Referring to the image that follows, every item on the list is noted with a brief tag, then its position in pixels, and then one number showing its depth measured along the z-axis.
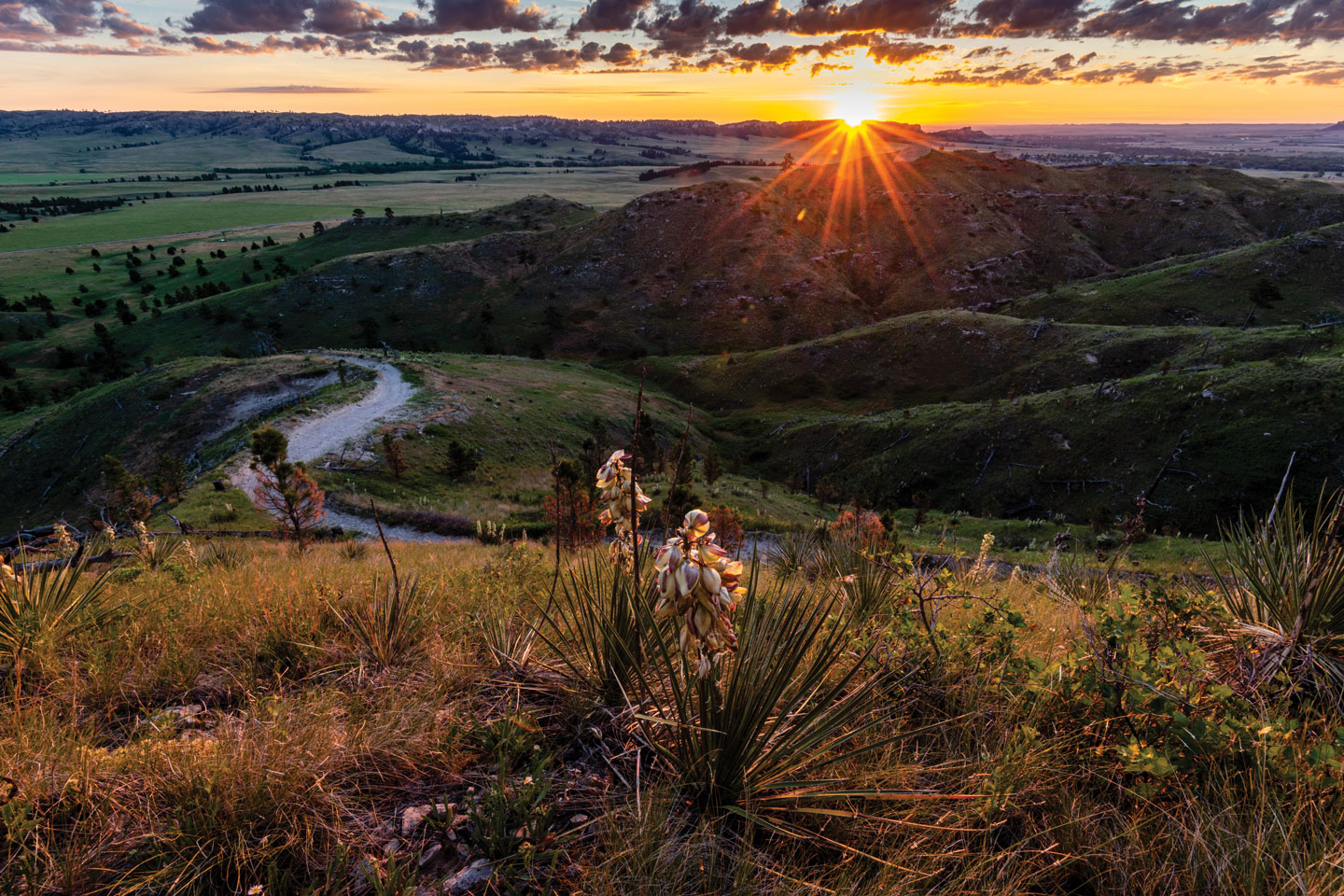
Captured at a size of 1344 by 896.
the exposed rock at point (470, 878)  2.65
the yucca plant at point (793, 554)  8.40
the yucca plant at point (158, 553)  7.79
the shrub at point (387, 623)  4.54
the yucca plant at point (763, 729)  2.81
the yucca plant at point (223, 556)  8.52
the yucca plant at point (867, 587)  5.21
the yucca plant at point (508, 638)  4.24
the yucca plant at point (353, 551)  11.86
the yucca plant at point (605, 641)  3.54
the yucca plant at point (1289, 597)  3.54
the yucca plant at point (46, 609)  4.20
